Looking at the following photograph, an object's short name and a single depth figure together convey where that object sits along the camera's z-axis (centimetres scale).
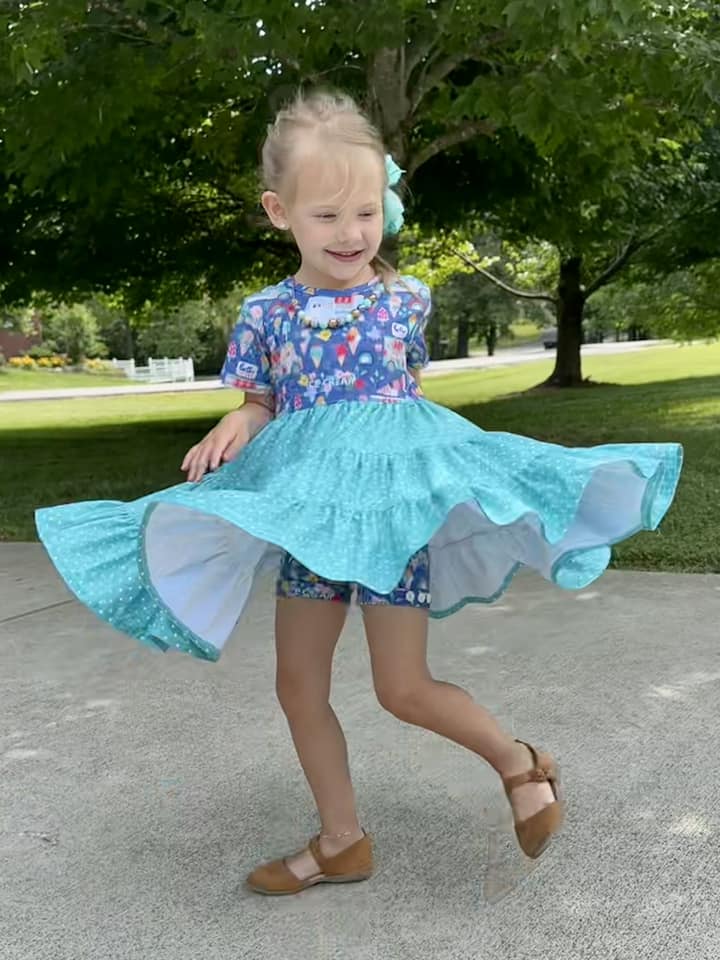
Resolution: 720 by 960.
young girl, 229
